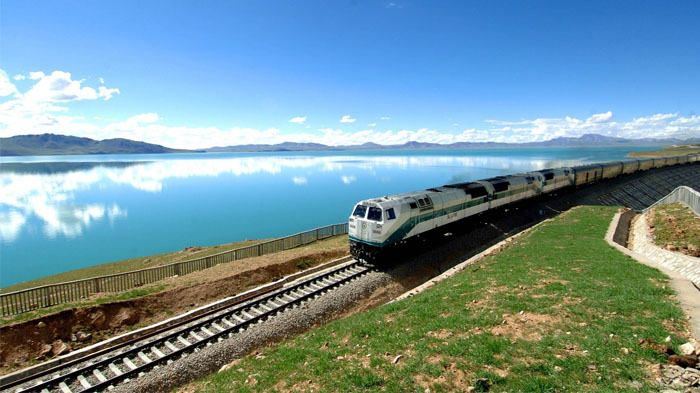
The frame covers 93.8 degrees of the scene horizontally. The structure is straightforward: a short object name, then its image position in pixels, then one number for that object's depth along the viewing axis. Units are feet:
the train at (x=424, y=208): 62.28
